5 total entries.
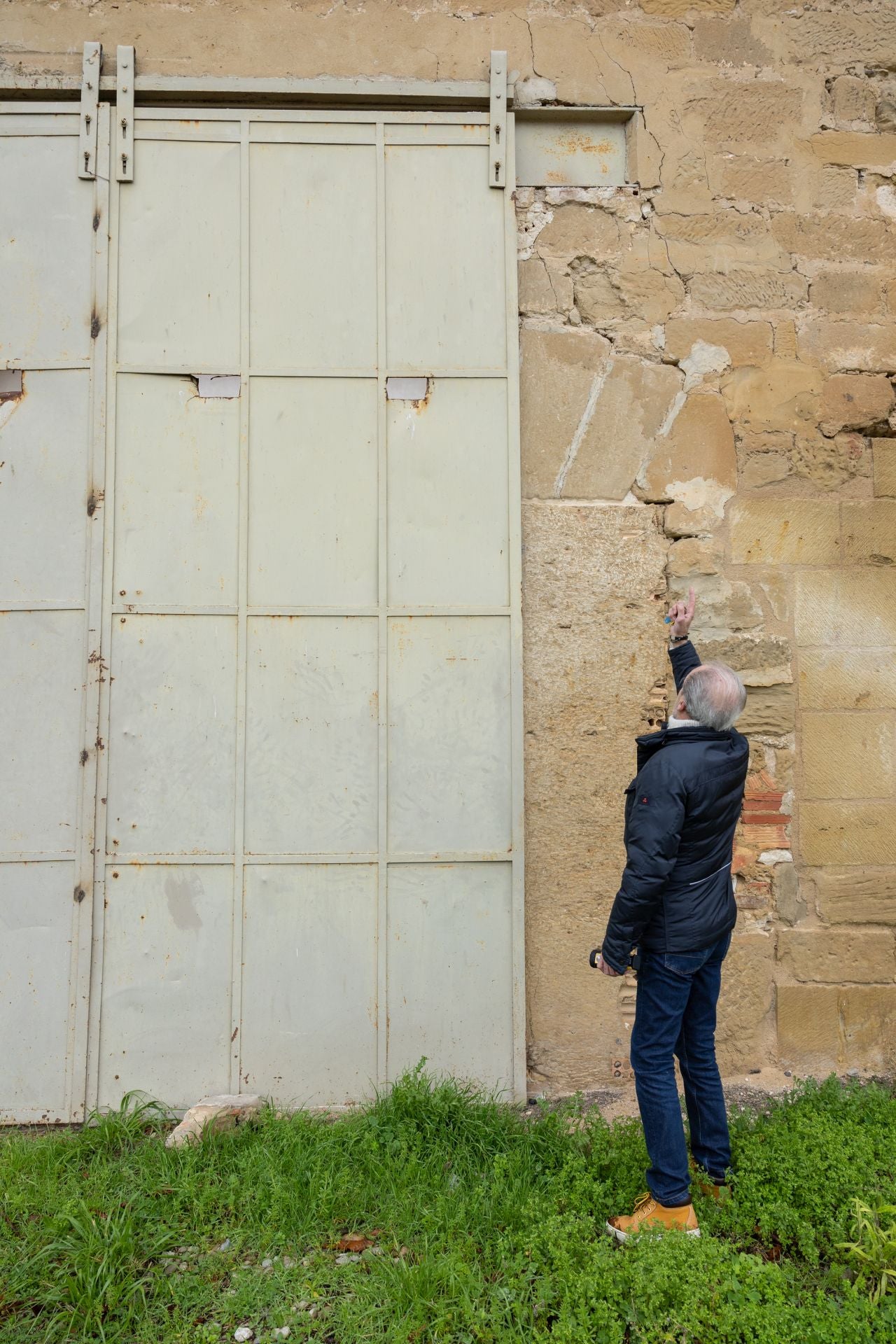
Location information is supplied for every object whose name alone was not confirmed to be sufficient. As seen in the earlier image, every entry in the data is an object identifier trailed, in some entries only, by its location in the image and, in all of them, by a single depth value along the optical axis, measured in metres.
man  2.56
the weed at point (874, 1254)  2.41
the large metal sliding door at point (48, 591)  3.43
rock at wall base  3.09
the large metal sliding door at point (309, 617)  3.48
